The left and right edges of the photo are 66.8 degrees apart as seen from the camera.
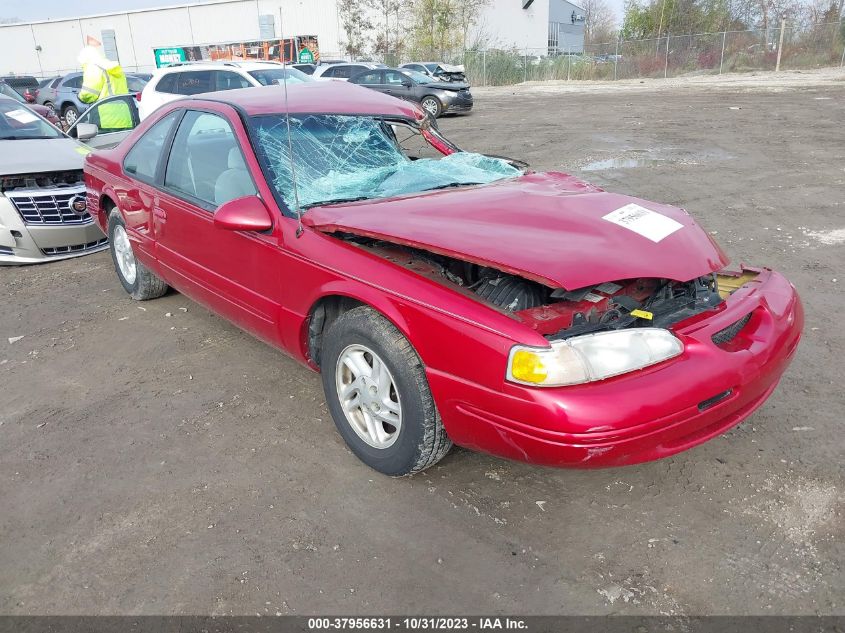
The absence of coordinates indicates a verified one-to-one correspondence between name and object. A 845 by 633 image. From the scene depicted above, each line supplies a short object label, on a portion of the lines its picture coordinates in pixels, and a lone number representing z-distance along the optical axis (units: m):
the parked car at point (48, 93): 19.88
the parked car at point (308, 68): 21.47
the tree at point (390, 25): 44.28
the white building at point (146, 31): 44.81
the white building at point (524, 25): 46.56
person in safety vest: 10.10
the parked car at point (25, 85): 21.50
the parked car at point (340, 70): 19.11
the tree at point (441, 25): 43.56
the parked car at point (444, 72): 21.75
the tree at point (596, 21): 68.04
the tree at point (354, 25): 43.77
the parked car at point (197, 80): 10.73
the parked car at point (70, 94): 17.36
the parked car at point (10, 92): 13.19
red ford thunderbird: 2.20
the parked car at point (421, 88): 17.41
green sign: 24.83
